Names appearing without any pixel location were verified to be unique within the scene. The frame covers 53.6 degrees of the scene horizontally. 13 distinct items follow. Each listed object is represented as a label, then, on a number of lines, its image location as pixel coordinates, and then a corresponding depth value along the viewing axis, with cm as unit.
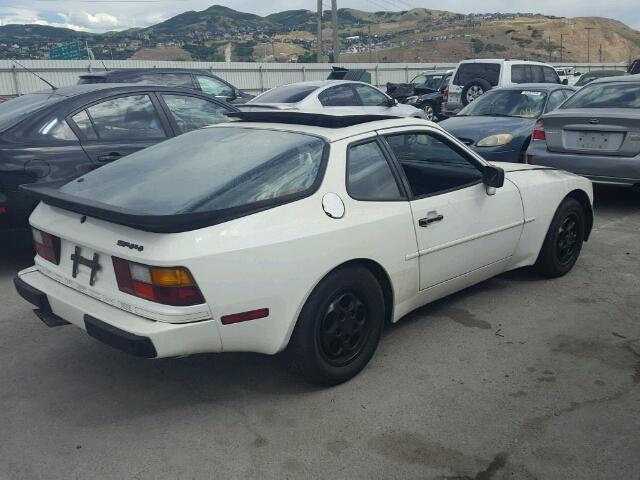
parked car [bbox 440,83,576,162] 812
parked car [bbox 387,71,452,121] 1783
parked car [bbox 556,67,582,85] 2317
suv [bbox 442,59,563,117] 1435
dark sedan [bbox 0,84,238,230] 502
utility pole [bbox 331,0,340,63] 3102
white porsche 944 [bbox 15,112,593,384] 286
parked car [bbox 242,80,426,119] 1075
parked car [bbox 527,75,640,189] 672
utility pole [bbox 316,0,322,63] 3342
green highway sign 2388
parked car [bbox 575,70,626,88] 2058
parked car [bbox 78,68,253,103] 979
